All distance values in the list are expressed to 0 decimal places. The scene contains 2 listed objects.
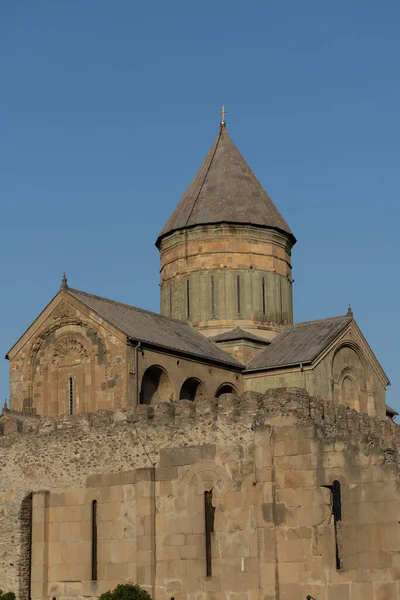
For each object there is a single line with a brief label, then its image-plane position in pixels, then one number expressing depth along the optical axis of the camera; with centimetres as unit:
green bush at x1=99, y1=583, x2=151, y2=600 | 1981
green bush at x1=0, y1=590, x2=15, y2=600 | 2198
